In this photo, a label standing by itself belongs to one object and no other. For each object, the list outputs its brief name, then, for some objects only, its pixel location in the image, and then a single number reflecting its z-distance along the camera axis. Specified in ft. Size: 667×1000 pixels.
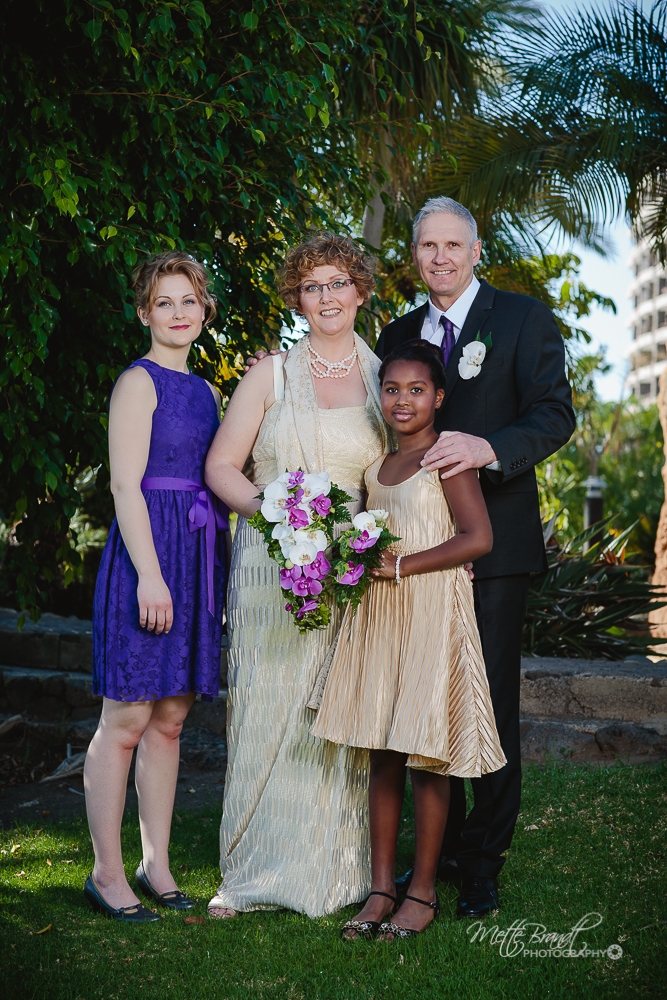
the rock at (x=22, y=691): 22.86
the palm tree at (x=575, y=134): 26.89
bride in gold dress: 12.10
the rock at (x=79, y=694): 22.58
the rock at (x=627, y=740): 18.33
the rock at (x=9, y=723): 20.61
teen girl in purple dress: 11.66
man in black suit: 12.11
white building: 236.63
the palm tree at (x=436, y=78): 28.45
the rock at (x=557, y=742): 18.52
